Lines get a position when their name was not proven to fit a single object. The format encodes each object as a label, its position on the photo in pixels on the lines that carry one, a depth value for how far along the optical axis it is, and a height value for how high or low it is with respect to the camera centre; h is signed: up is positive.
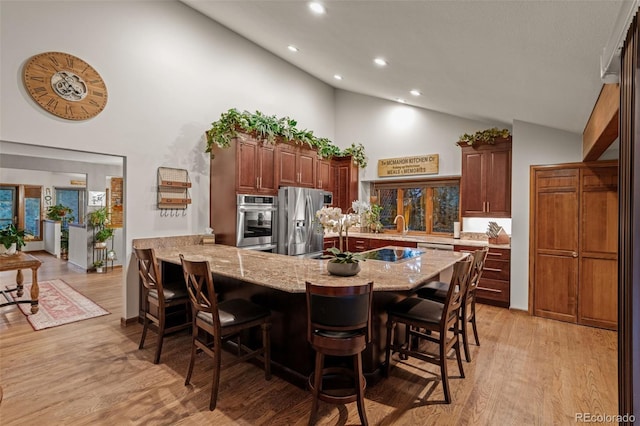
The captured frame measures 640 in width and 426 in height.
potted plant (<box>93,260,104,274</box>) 6.98 -1.18
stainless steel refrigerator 4.87 -0.14
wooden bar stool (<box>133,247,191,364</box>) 3.00 -0.84
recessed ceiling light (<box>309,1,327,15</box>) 2.76 +1.79
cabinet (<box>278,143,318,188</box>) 5.04 +0.77
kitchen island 2.38 -0.68
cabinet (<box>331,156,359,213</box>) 6.41 +0.60
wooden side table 4.03 -0.69
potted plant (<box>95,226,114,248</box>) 7.04 -0.55
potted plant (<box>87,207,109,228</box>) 7.02 -0.13
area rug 4.04 -1.36
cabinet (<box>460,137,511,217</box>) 4.81 +0.51
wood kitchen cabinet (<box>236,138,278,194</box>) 4.40 +0.64
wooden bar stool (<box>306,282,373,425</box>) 2.01 -0.74
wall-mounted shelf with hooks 4.18 +0.30
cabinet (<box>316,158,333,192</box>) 5.82 +0.70
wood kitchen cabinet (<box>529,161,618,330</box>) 3.91 -0.38
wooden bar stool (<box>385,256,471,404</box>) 2.38 -0.81
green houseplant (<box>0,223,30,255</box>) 4.25 -0.39
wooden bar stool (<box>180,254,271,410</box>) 2.34 -0.82
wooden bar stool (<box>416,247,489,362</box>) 2.84 -0.77
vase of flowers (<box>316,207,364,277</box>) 2.49 -0.12
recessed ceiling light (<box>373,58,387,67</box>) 3.46 +1.65
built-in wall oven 4.37 -0.15
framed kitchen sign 5.77 +0.87
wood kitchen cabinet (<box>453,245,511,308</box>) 4.61 -0.97
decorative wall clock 3.23 +1.33
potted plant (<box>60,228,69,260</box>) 8.51 -0.90
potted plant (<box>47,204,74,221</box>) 9.13 -0.04
